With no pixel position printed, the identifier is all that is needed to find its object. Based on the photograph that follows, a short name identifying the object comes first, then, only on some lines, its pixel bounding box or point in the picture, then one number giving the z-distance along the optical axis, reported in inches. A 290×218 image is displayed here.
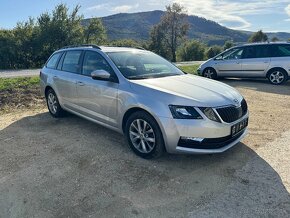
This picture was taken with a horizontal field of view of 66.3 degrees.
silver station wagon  120.0
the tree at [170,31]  1425.1
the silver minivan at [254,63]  343.7
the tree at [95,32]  1087.8
